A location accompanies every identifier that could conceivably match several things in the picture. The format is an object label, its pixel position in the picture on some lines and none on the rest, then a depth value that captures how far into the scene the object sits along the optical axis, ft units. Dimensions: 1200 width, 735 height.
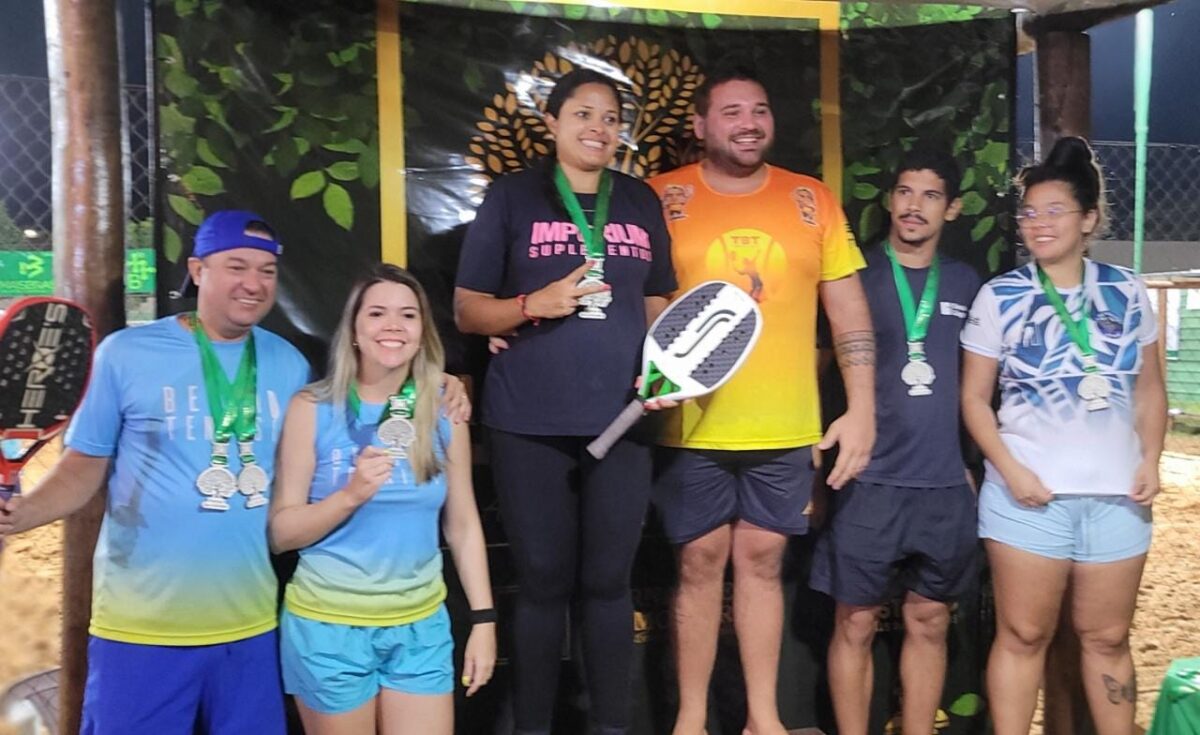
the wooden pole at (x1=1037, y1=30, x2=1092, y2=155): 11.66
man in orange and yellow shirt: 8.96
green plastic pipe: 18.80
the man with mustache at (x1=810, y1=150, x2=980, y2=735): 9.55
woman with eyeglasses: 8.95
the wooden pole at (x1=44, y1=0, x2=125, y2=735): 8.43
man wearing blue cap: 7.02
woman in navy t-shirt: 8.15
